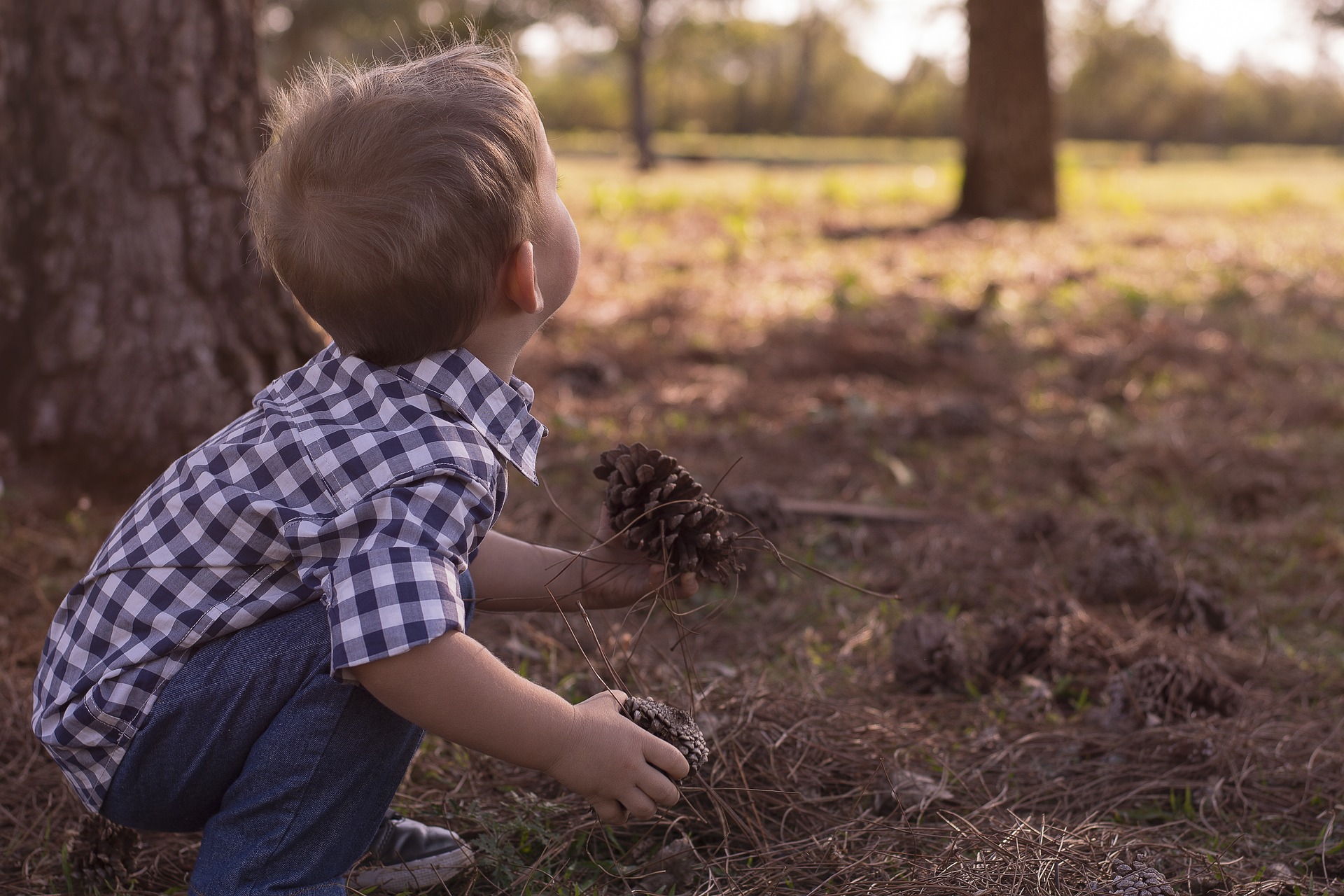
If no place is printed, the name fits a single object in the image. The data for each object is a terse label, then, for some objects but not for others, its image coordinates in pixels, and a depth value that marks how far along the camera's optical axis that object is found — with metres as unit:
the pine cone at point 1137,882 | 1.45
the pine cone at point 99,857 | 1.61
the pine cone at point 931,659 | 2.22
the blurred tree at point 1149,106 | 36.28
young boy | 1.34
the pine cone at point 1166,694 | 2.03
